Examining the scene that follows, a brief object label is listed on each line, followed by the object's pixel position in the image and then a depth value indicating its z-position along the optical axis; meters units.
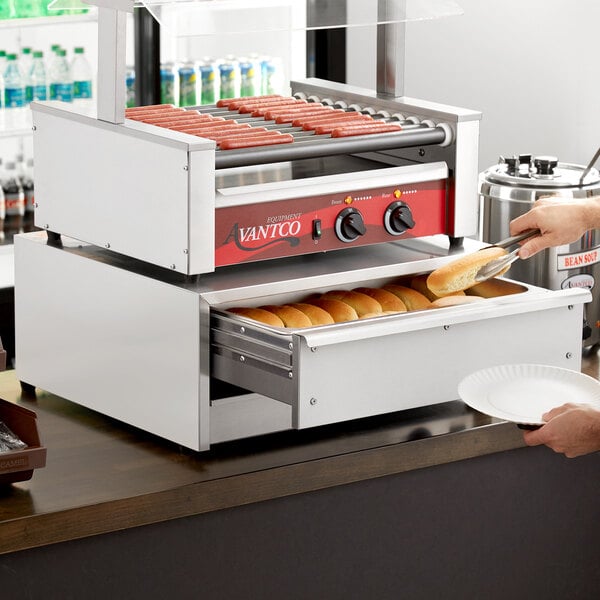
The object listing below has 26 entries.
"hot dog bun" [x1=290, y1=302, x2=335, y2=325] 3.29
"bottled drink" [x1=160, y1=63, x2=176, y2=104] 7.03
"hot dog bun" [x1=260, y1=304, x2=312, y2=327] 3.26
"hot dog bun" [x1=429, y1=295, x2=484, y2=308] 3.40
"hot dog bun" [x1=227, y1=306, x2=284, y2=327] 3.22
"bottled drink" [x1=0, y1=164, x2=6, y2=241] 6.78
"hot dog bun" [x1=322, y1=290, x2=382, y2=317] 3.42
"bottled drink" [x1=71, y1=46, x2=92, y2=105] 7.05
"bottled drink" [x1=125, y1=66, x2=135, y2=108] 7.06
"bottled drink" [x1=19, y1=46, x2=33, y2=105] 6.95
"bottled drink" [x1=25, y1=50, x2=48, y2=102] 6.96
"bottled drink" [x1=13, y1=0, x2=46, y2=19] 6.67
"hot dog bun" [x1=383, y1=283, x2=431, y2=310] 3.52
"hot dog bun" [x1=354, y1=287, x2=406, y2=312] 3.47
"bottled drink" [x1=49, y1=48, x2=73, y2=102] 6.95
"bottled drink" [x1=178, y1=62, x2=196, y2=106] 7.00
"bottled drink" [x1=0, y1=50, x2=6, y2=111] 6.78
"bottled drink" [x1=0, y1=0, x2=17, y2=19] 6.64
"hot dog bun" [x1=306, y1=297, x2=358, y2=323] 3.34
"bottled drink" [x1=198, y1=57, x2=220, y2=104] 7.07
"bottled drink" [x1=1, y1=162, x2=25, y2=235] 6.85
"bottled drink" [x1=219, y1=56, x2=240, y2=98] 7.15
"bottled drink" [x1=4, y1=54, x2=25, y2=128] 6.84
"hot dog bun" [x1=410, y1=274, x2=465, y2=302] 3.58
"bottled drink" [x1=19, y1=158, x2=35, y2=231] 7.06
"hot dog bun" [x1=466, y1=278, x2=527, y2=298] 3.59
